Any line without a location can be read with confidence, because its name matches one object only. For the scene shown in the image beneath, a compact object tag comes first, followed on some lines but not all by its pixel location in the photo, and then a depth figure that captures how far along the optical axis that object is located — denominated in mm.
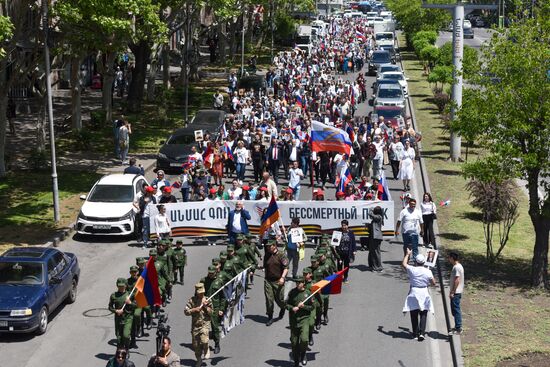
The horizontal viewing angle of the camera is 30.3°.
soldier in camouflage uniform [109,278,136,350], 18203
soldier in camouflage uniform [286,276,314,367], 17562
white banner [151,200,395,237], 26156
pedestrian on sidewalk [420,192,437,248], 25766
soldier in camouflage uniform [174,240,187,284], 22078
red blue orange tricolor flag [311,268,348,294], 18672
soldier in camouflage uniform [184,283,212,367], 17609
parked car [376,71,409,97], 56588
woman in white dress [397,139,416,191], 32188
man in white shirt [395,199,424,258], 24250
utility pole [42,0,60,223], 29062
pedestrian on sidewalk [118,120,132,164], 37281
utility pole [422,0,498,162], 37844
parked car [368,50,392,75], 68894
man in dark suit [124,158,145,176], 30266
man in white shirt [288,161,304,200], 29891
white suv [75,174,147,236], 27094
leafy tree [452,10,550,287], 22938
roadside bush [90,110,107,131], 44219
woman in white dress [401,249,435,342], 19188
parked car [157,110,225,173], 36438
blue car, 19000
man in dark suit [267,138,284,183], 33938
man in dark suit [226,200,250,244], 24797
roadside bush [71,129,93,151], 40438
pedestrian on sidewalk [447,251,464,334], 19297
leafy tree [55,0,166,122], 31130
